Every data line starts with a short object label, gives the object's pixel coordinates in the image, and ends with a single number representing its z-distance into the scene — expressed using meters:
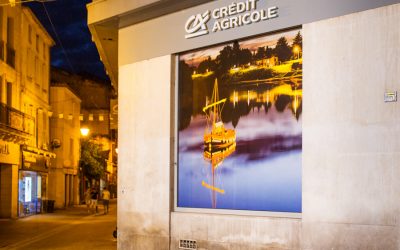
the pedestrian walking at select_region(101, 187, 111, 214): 35.22
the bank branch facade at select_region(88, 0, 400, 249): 8.48
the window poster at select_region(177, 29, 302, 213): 9.82
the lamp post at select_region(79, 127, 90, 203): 51.74
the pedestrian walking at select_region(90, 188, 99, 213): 36.22
